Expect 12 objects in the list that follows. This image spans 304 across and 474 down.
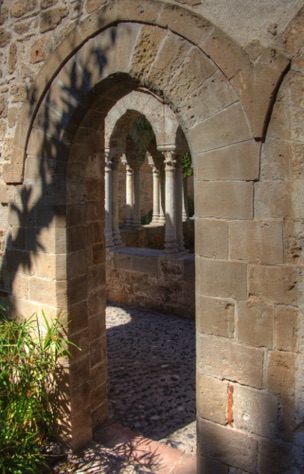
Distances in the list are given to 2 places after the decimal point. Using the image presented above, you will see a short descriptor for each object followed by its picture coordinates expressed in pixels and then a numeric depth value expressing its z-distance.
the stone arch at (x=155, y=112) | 6.96
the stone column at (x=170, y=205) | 7.06
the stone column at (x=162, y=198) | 9.84
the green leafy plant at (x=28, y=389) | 2.63
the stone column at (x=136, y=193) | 8.96
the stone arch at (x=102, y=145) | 2.14
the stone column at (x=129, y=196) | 8.91
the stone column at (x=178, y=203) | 7.22
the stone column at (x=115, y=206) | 7.95
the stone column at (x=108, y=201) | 7.86
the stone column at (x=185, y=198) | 11.38
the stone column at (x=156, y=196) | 9.62
